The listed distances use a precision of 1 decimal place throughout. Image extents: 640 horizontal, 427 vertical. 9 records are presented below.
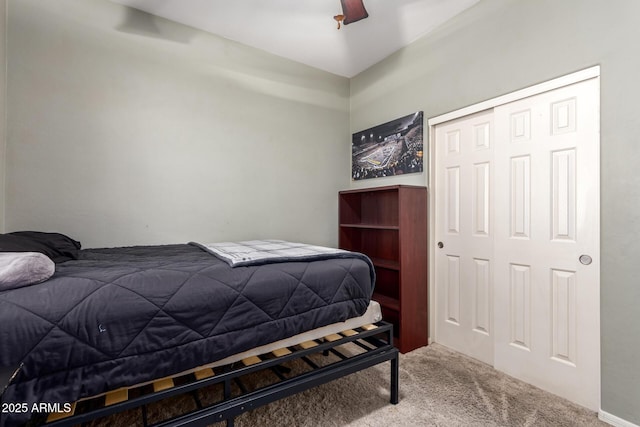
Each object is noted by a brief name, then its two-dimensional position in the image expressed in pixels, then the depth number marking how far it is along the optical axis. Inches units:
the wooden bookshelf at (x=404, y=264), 96.8
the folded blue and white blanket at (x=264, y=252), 59.9
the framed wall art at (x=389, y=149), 106.3
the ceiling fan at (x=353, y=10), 74.5
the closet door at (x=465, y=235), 89.0
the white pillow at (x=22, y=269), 39.1
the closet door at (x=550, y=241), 67.9
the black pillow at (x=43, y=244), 55.6
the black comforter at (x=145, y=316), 37.2
